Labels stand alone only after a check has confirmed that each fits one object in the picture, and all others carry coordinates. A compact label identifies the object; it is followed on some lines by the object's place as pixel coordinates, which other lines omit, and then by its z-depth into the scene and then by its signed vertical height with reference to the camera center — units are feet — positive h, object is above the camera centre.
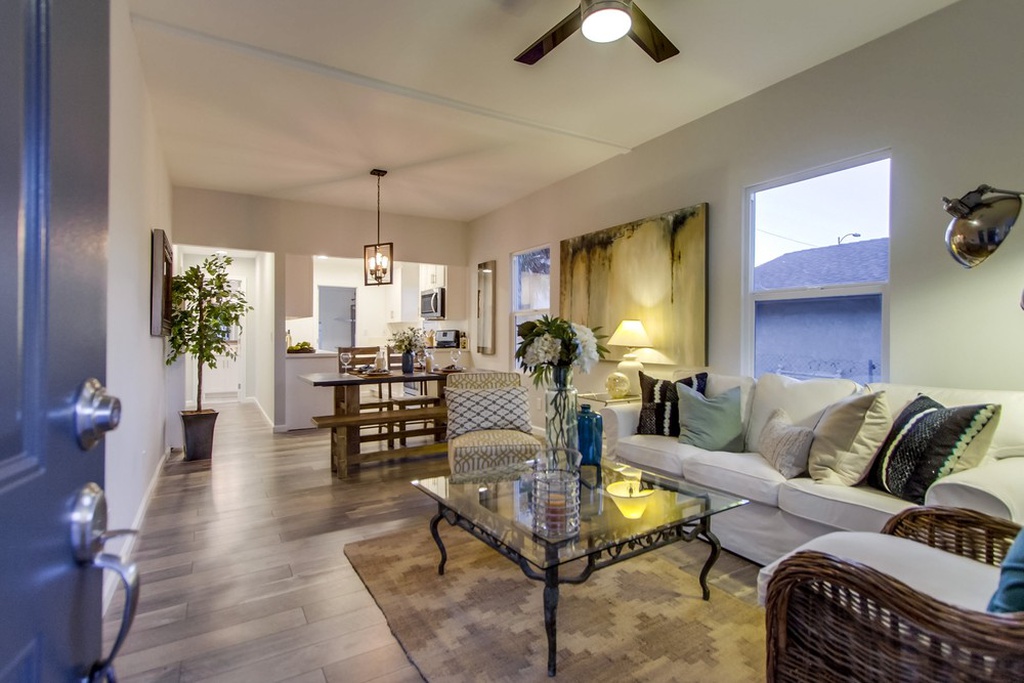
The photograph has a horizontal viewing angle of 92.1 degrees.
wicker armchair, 3.13 -2.06
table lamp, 13.25 +0.05
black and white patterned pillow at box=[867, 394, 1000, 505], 6.43 -1.38
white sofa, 5.84 -2.14
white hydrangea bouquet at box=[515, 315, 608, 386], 7.64 -0.10
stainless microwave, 23.09 +1.80
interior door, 1.38 +0.03
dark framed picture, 11.69 +1.35
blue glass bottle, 8.20 -1.56
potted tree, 14.90 +0.47
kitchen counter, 19.49 -2.19
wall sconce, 5.38 +1.34
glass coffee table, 5.67 -2.33
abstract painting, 12.28 +1.70
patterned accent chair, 10.30 -1.88
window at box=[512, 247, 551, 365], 18.38 +2.17
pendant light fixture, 16.28 +2.66
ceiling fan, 6.70 +4.50
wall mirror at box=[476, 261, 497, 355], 21.27 +1.47
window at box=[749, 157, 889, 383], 9.46 +1.44
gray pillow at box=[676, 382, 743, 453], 9.77 -1.63
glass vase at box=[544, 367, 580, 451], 7.82 -1.11
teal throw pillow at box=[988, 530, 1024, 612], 3.18 -1.58
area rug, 5.74 -3.76
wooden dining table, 13.14 -2.24
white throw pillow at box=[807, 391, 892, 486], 7.47 -1.52
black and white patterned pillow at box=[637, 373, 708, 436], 10.77 -1.44
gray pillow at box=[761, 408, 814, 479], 8.12 -1.78
